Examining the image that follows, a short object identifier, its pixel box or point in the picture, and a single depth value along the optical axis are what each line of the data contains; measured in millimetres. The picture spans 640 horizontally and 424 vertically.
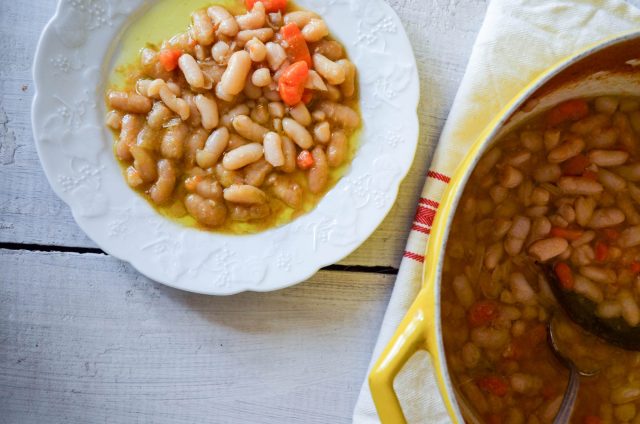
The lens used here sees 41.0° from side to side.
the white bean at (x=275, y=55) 459
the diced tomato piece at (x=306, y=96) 469
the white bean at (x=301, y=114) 464
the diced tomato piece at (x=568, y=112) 436
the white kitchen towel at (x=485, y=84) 460
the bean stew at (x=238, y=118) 456
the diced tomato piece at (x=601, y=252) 461
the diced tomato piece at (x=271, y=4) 462
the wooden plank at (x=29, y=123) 472
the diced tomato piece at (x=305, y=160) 464
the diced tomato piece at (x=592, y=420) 453
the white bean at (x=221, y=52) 462
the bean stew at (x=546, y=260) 433
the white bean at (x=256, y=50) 455
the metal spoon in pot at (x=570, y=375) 450
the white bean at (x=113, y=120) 457
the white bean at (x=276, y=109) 465
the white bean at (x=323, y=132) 464
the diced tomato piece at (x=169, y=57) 456
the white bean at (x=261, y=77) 456
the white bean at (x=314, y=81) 461
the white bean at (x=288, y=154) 464
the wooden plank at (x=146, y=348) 471
